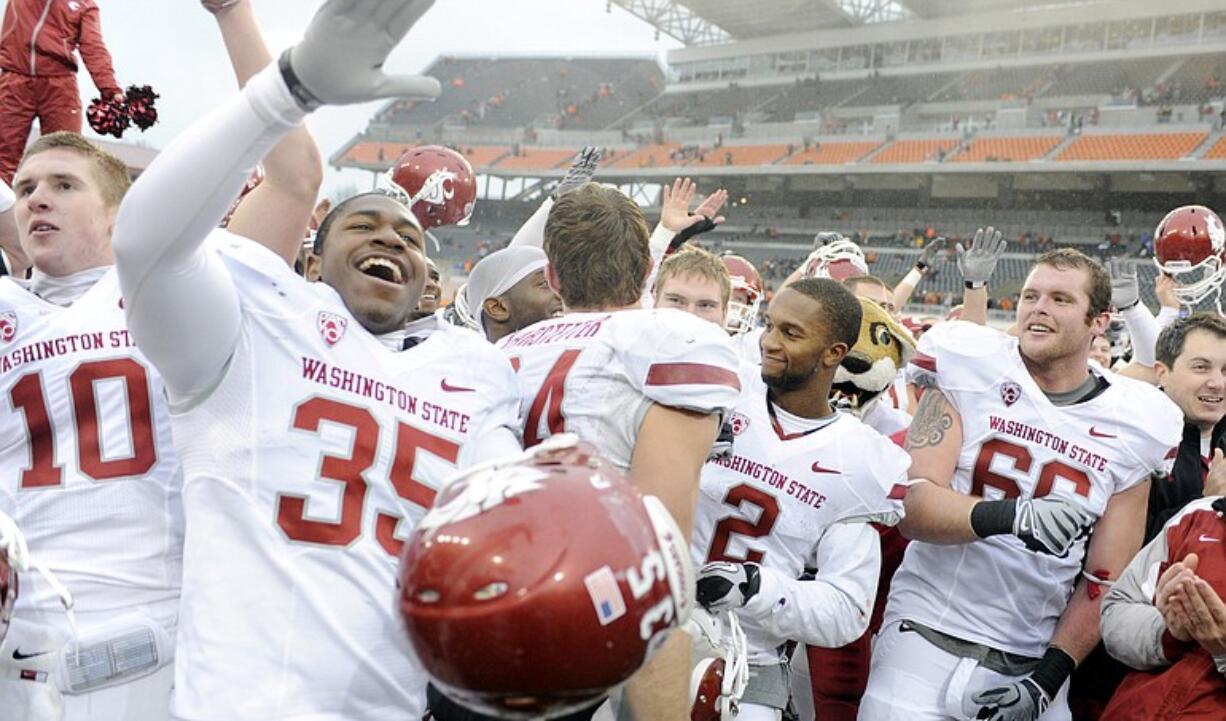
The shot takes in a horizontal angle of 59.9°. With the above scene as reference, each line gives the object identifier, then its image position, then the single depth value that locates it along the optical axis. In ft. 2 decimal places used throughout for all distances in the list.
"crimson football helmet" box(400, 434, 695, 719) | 4.16
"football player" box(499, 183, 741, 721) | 7.11
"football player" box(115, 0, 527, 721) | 5.58
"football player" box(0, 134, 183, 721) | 6.84
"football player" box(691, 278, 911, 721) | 9.62
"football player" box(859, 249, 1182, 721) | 11.09
